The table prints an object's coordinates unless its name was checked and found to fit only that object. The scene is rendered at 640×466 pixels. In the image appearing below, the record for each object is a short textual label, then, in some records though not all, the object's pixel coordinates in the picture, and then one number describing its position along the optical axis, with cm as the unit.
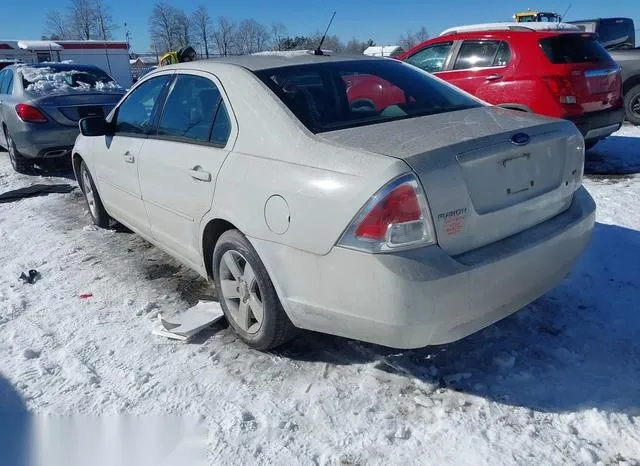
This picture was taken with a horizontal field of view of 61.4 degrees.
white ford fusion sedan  220
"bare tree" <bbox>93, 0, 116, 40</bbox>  7350
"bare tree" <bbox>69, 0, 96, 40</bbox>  7400
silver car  725
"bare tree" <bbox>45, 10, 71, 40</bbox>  7231
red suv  609
